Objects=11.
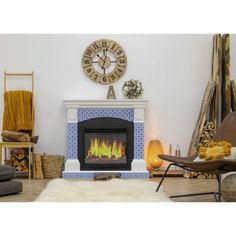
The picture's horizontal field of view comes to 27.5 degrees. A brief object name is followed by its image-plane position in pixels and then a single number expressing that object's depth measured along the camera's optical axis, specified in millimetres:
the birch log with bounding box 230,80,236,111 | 6918
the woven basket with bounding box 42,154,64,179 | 6680
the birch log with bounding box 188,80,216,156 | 6805
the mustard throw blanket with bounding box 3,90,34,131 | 6809
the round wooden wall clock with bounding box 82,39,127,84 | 7012
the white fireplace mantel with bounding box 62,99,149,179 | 6734
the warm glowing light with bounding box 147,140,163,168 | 6906
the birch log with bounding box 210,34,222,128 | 6871
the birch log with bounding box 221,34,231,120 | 6918
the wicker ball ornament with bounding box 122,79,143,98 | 6957
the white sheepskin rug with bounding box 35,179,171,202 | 4367
